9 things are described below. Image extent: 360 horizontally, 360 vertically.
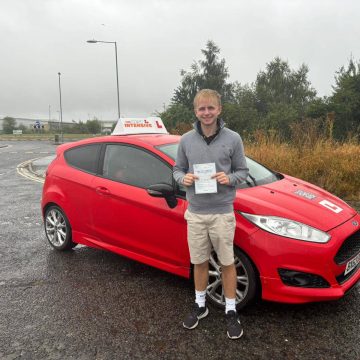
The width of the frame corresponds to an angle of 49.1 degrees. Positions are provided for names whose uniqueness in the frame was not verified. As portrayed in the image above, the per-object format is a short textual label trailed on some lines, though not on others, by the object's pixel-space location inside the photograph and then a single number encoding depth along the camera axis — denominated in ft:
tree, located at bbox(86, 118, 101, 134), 299.99
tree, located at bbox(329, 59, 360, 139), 111.65
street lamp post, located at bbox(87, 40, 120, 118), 87.07
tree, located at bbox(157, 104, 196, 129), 127.89
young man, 9.71
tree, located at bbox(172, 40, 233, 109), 188.44
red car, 10.27
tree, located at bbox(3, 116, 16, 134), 318.45
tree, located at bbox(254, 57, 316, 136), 191.21
